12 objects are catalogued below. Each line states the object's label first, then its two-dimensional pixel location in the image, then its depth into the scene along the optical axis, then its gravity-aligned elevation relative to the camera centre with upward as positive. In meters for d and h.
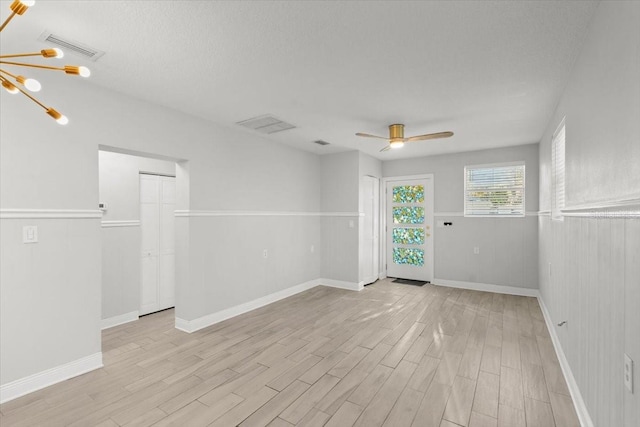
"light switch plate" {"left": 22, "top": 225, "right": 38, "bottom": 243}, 2.45 -0.16
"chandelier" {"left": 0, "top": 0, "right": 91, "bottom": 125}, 1.25 +0.68
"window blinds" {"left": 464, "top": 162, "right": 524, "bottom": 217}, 5.32 +0.45
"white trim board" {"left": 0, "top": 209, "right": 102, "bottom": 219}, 2.37 +0.01
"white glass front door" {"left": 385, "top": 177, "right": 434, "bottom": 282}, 6.13 -0.30
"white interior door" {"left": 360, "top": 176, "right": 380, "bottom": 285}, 5.89 -0.31
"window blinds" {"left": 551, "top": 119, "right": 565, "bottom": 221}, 3.03 +0.45
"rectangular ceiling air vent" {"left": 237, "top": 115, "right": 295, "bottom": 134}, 3.88 +1.22
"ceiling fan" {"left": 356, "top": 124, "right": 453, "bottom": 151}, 3.92 +1.02
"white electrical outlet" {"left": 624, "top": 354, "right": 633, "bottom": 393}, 1.27 -0.68
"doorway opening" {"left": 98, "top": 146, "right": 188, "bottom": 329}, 3.91 -0.25
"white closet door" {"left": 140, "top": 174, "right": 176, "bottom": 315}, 4.36 -0.43
